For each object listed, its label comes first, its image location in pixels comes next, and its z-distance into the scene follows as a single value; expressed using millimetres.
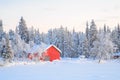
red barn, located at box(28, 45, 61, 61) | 61438
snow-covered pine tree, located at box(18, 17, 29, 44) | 84438
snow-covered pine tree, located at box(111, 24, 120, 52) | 88494
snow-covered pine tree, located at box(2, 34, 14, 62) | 56906
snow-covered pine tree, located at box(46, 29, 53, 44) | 115250
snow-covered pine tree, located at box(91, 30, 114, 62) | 57250
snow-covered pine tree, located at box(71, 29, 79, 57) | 94812
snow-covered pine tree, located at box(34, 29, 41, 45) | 109756
